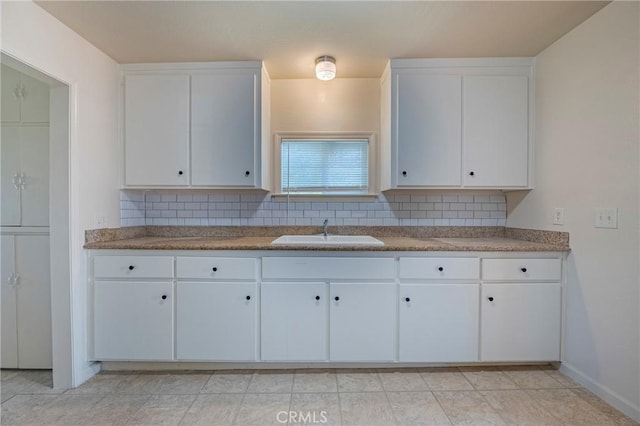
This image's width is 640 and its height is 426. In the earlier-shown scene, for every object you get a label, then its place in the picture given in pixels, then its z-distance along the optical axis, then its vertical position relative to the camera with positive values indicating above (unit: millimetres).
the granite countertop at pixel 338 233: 1965 -247
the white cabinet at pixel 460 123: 2223 +642
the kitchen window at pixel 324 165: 2584 +369
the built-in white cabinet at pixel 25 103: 2027 +706
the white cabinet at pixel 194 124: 2266 +635
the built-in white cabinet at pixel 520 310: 1977 -678
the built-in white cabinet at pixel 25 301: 2023 -645
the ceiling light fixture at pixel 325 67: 2150 +1023
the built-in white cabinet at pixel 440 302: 1975 -631
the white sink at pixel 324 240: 2018 -246
